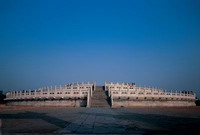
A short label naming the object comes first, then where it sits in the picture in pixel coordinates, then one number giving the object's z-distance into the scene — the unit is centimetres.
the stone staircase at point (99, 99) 2133
